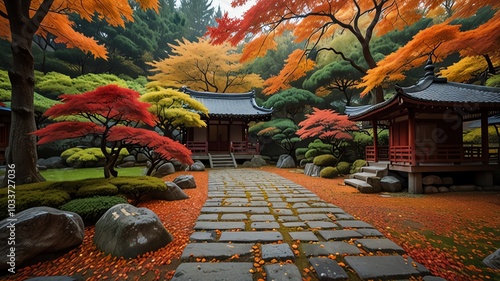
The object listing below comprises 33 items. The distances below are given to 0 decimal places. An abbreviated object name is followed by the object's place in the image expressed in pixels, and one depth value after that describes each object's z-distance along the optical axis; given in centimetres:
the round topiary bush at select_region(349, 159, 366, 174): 1046
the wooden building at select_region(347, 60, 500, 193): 670
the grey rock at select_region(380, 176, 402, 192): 720
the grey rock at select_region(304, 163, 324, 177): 1109
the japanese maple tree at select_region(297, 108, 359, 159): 1081
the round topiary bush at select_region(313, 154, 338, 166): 1112
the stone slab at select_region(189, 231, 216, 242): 313
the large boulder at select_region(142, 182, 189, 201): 548
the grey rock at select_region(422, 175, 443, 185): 706
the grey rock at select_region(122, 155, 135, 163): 1581
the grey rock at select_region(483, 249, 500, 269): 253
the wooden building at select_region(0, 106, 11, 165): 1241
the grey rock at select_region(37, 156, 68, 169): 1409
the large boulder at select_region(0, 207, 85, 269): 249
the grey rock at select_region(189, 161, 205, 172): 1198
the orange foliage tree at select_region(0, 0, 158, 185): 489
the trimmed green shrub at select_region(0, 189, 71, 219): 338
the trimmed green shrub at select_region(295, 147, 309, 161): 1532
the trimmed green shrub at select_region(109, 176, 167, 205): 467
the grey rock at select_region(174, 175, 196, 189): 713
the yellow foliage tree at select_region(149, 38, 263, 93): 1978
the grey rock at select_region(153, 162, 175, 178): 1037
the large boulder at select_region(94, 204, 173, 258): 270
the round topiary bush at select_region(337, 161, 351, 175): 1103
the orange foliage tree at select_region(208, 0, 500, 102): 733
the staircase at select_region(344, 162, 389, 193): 709
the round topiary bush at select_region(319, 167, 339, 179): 1022
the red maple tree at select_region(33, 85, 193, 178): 455
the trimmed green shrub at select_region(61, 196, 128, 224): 365
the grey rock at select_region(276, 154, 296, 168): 1557
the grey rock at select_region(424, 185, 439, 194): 692
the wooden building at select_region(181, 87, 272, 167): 1559
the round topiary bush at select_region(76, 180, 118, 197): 420
